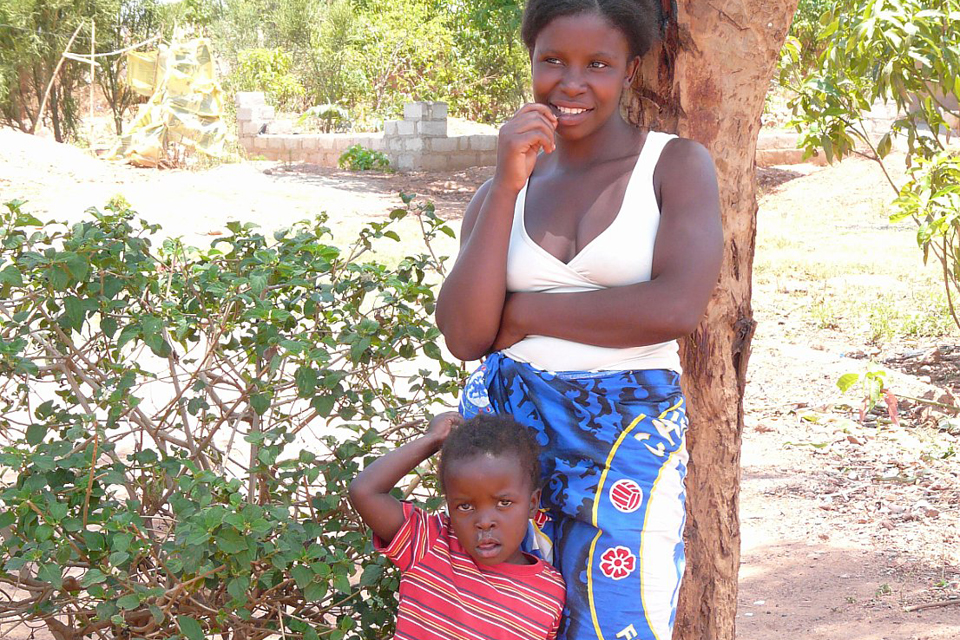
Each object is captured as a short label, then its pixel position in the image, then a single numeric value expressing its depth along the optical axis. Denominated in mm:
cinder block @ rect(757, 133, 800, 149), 15984
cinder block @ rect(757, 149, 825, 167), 15922
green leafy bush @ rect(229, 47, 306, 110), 21203
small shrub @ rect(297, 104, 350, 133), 18953
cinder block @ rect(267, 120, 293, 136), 18109
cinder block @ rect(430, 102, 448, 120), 14633
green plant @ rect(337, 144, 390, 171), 15117
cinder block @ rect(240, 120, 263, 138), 17609
